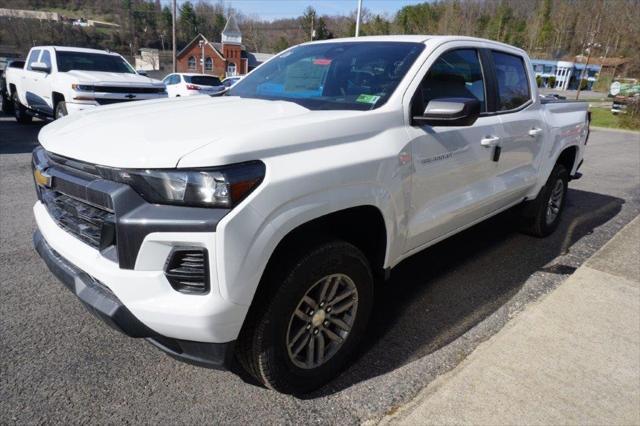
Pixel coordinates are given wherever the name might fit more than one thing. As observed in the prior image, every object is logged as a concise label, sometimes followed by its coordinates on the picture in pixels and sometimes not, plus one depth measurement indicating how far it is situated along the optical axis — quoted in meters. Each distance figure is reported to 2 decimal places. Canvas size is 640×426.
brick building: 61.09
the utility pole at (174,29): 31.46
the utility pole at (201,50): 62.03
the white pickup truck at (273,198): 1.86
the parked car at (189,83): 19.27
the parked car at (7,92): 12.93
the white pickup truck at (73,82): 8.60
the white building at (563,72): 76.69
